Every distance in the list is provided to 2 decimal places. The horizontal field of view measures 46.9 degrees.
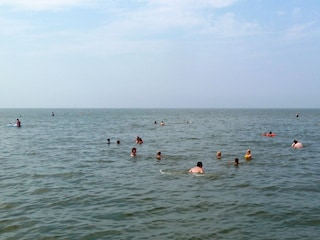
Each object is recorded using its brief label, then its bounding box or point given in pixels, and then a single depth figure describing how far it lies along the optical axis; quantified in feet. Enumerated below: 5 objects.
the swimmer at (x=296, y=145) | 128.16
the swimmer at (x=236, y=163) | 93.75
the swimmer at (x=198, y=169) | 80.98
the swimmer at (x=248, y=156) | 103.24
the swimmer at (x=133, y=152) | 110.67
